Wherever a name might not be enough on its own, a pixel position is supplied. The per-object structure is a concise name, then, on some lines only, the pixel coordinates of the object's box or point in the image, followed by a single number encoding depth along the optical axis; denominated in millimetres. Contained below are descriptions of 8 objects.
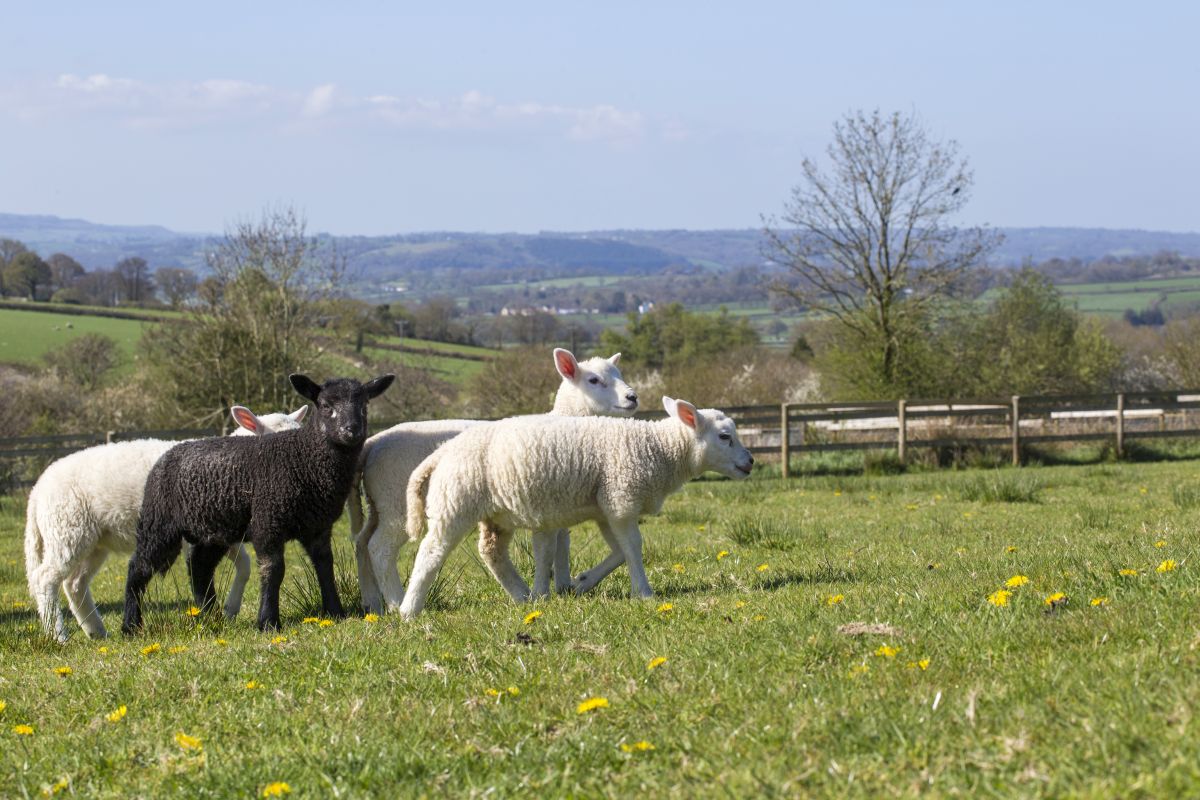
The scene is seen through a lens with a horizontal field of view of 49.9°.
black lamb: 8164
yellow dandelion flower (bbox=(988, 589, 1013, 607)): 5688
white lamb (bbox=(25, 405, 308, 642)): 9078
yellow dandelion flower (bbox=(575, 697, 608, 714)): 4629
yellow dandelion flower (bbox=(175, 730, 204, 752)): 4789
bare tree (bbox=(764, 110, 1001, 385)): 33188
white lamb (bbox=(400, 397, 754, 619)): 8086
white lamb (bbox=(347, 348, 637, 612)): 8516
